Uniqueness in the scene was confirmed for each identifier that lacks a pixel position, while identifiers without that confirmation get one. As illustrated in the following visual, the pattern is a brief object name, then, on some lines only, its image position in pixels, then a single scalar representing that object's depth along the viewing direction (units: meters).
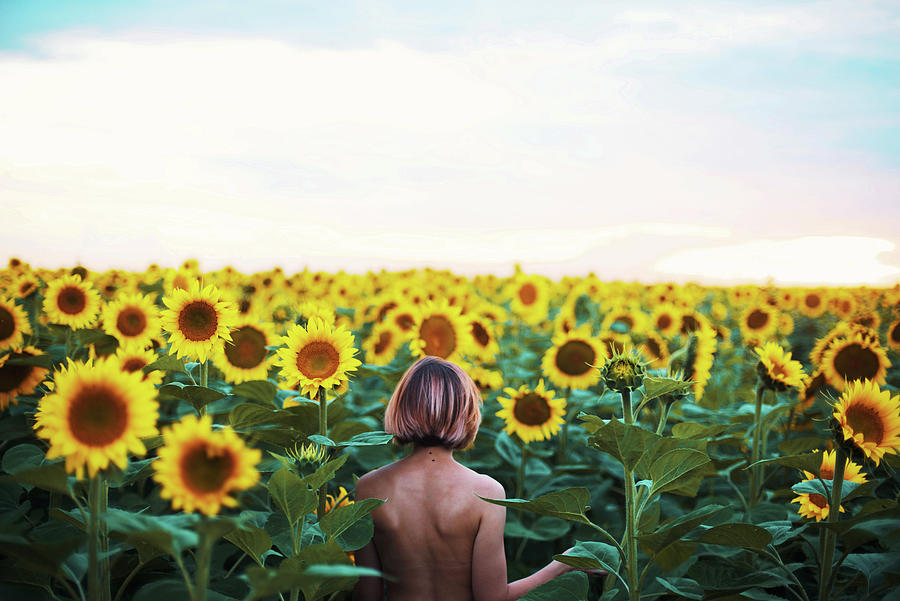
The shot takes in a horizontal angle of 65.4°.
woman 2.92
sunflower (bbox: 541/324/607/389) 5.78
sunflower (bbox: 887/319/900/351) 6.30
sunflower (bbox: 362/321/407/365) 6.07
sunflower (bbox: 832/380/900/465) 2.65
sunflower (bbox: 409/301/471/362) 5.52
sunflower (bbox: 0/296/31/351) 4.89
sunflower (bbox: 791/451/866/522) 3.11
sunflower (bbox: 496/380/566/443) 4.71
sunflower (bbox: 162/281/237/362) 3.44
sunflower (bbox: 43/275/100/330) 5.26
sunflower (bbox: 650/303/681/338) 8.00
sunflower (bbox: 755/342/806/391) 4.02
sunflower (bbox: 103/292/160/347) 4.79
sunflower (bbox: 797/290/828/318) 11.34
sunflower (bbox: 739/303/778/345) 8.67
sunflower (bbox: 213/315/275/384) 4.37
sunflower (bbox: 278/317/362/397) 3.24
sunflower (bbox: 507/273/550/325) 9.15
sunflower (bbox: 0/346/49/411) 4.06
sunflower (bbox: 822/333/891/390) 4.76
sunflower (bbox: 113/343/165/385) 3.92
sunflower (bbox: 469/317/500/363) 5.93
